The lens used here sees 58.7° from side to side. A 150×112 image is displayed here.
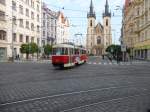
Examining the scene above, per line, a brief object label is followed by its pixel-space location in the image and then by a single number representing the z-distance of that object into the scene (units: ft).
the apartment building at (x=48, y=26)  120.17
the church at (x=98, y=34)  200.43
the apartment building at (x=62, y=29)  151.09
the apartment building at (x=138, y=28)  84.14
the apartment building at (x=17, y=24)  77.97
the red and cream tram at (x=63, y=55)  40.26
